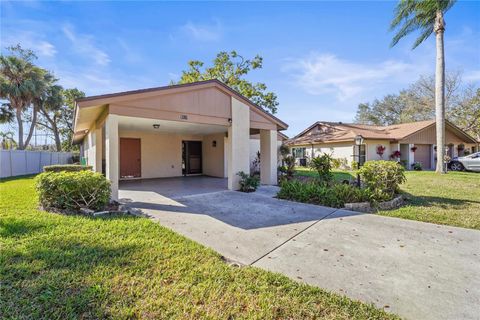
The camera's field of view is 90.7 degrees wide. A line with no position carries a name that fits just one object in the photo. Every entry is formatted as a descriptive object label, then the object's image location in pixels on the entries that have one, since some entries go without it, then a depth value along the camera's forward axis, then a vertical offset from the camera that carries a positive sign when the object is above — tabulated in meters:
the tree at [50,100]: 23.08 +5.93
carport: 6.65 +1.28
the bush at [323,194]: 6.60 -1.08
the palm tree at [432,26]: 14.46 +8.65
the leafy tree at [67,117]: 30.55 +5.77
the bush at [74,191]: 5.73 -0.78
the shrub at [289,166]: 12.07 -0.43
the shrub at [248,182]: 8.95 -0.92
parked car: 16.05 -0.50
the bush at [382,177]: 6.91 -0.61
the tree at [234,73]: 22.81 +8.34
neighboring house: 19.48 +1.30
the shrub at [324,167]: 8.48 -0.35
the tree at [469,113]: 26.58 +4.97
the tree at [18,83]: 18.94 +6.39
